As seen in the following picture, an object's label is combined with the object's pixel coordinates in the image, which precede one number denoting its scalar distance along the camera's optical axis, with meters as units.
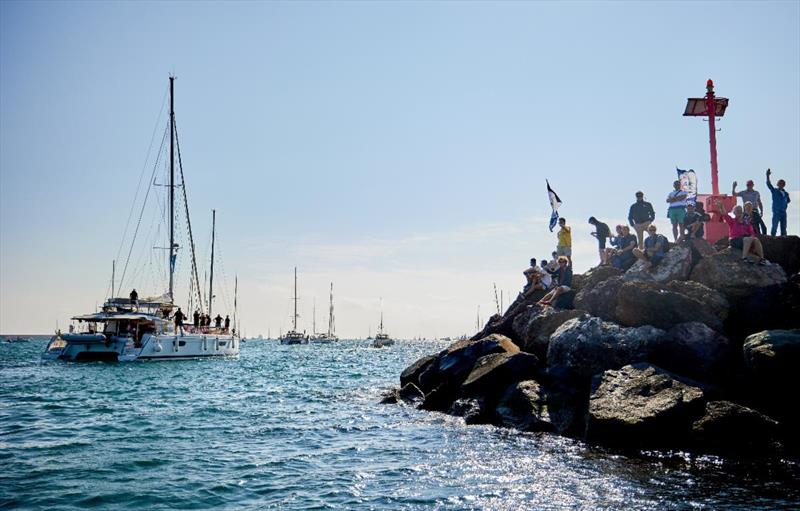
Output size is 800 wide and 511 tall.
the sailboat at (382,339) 153.25
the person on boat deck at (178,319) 50.34
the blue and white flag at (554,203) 24.81
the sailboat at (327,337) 159.50
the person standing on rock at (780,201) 18.30
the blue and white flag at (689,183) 18.89
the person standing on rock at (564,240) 23.25
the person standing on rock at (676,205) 18.98
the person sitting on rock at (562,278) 21.30
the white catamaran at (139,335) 44.38
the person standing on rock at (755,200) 18.31
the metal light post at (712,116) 19.72
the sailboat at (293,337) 142.12
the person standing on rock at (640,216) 20.12
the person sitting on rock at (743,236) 16.45
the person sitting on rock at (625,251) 20.19
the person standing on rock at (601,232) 22.19
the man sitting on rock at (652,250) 18.53
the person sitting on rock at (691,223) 18.12
